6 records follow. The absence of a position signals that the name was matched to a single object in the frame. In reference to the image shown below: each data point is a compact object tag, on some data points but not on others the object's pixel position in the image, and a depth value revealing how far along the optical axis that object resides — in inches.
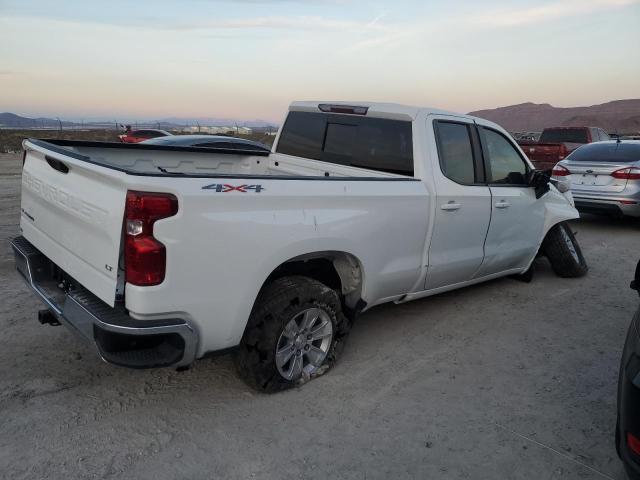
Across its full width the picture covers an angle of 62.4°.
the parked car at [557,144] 569.1
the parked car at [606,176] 351.3
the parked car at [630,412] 88.0
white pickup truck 108.0
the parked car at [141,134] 757.3
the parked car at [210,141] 437.1
